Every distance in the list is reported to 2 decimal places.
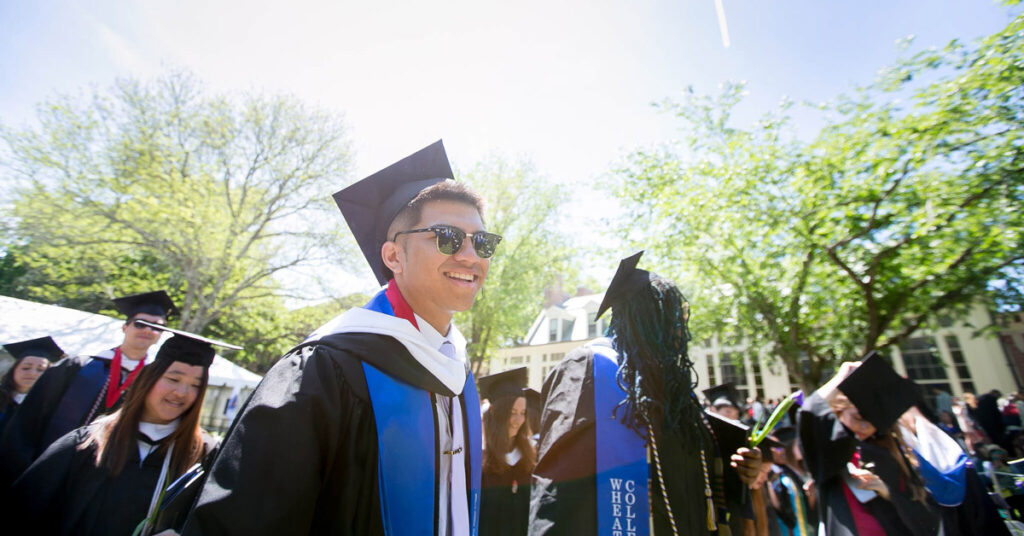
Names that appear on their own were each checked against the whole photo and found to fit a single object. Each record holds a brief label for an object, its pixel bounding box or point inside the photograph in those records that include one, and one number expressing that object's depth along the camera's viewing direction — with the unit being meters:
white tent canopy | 8.55
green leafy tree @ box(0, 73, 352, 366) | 12.12
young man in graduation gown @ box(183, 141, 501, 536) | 1.06
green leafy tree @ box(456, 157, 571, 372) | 18.12
